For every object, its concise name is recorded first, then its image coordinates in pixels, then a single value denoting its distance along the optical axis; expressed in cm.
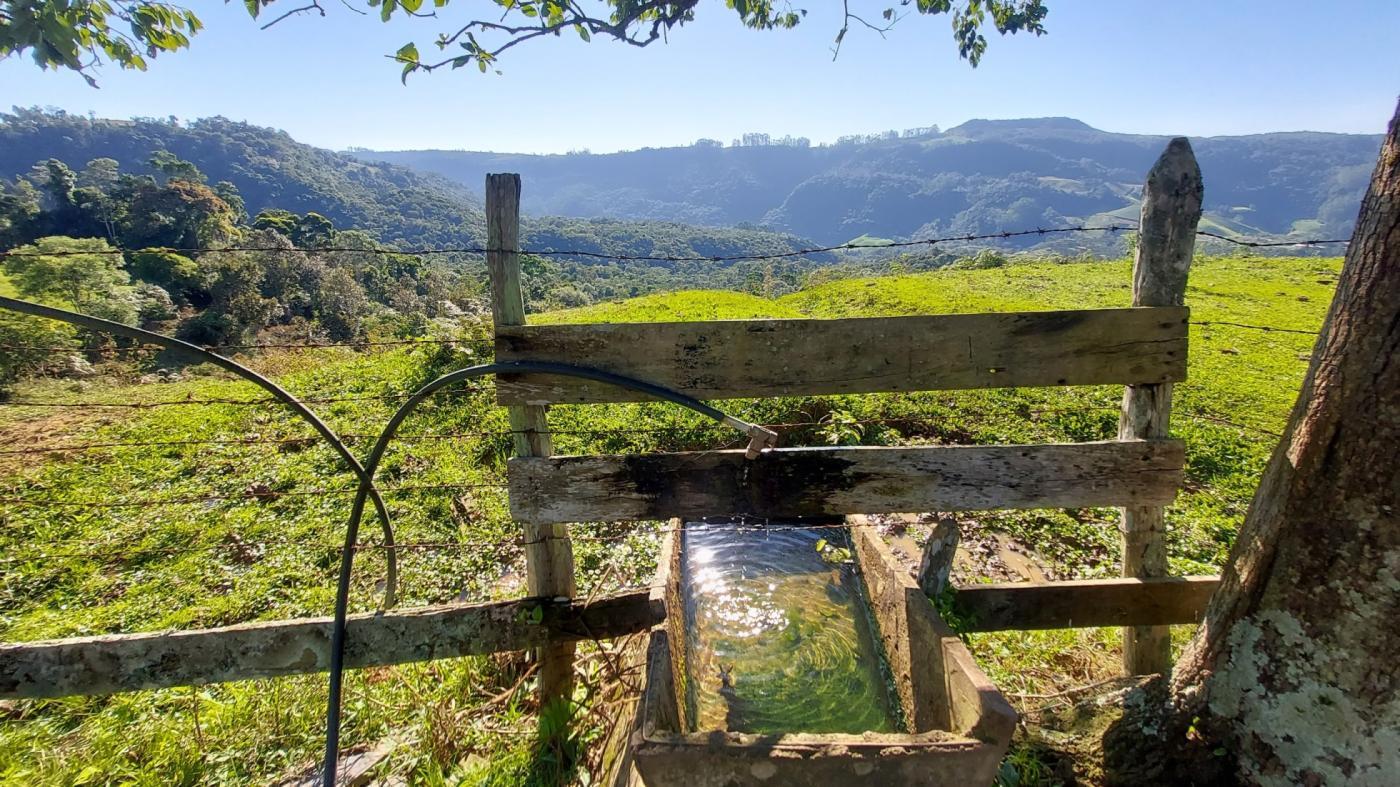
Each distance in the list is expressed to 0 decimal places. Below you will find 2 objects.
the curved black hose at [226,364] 217
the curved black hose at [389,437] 229
